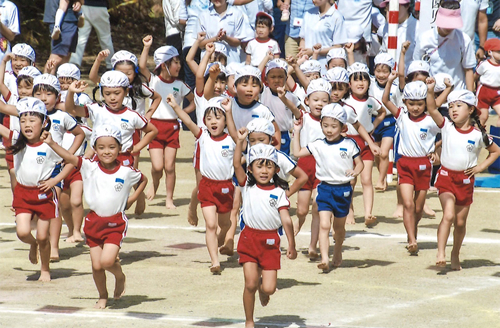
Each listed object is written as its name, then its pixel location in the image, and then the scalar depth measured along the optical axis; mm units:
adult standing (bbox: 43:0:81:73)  29828
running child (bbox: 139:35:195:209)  24437
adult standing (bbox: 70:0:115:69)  32625
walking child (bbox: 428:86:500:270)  18437
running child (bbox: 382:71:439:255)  20344
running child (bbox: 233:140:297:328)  14797
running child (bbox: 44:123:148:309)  15695
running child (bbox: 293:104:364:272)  18391
